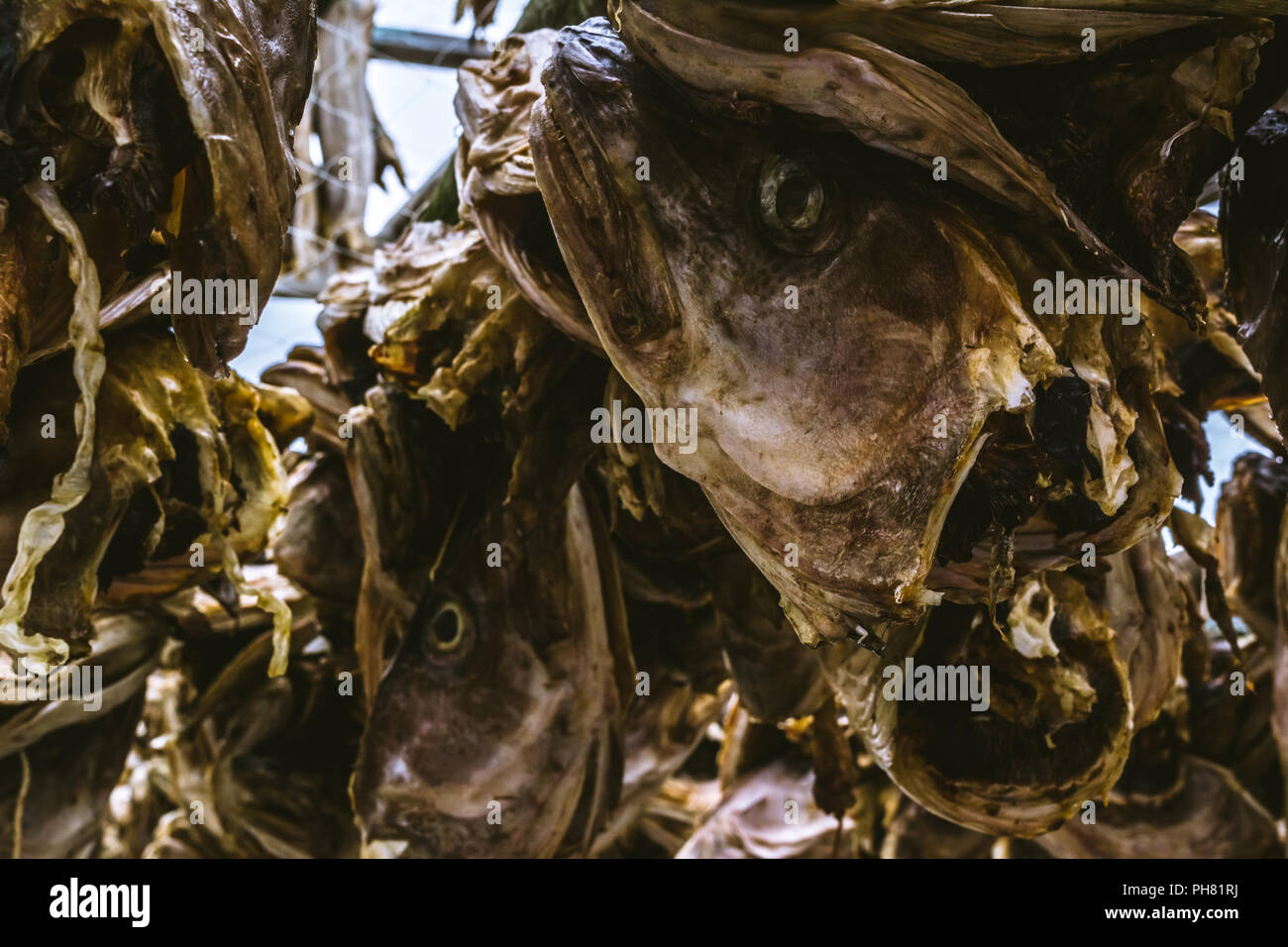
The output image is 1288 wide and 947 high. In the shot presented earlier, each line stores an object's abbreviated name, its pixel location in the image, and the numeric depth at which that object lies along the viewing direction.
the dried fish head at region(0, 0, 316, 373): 0.56
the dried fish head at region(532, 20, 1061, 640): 0.62
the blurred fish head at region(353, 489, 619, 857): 1.14
